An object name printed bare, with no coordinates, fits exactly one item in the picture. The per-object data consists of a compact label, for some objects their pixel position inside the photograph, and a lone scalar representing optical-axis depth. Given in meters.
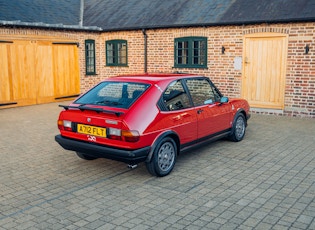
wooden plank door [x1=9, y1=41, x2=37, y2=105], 13.16
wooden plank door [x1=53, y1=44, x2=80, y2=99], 14.72
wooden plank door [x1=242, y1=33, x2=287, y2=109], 11.45
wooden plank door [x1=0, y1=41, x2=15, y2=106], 12.78
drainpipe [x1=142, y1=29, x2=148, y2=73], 14.62
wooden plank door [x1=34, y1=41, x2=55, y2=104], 13.97
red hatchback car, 5.29
